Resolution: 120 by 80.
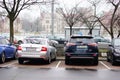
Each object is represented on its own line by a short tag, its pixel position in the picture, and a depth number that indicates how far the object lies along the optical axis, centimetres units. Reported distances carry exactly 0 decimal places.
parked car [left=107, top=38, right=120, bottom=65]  1644
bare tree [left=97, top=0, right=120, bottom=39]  2688
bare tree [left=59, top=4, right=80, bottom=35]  4199
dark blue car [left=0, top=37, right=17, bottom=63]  1695
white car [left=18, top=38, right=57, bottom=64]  1596
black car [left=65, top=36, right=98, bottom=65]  1603
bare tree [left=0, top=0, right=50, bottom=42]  2497
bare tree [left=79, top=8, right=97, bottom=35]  4341
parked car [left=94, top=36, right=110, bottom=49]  3906
